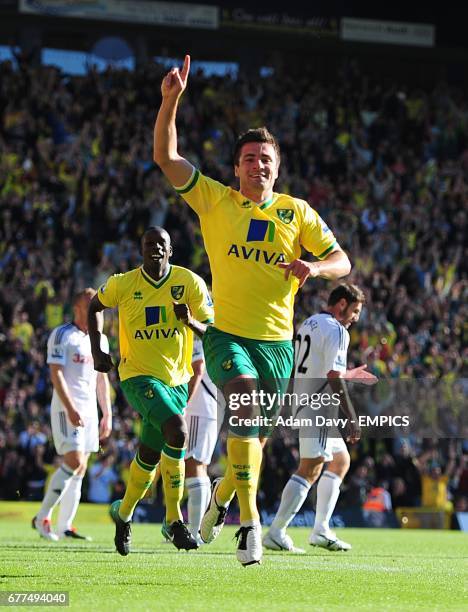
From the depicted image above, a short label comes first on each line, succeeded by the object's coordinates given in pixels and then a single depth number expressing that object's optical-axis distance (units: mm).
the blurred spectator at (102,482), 19188
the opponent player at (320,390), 10508
